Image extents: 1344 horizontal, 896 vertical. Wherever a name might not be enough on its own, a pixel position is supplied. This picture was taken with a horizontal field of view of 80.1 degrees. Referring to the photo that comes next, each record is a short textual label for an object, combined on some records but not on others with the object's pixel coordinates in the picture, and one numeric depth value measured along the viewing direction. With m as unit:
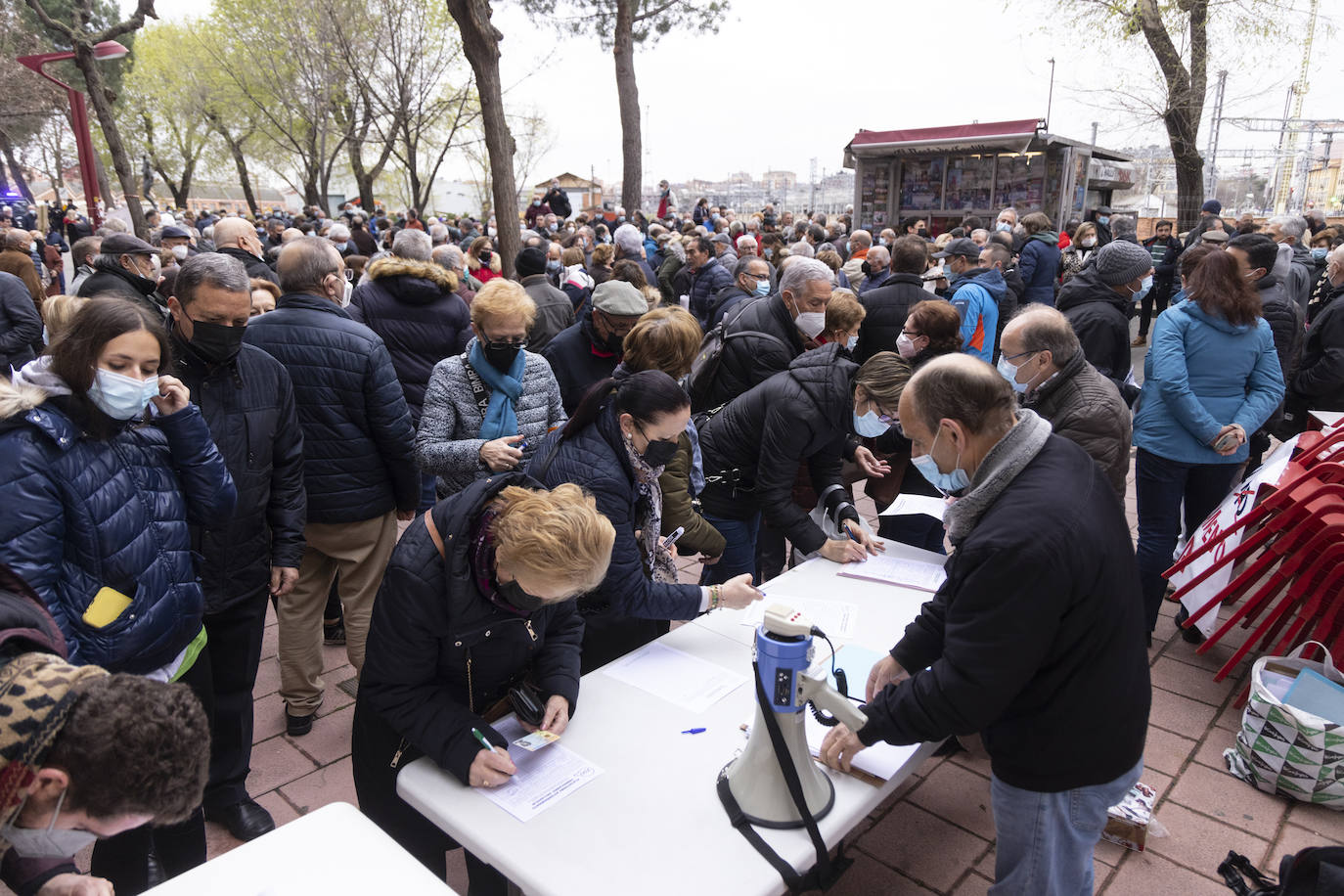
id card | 1.88
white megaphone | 1.63
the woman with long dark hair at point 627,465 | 2.30
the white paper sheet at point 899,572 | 2.77
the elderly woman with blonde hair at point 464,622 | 1.74
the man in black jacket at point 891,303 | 4.84
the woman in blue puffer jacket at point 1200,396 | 3.54
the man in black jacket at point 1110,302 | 3.92
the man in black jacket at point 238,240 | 4.59
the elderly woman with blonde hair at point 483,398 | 3.05
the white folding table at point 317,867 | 1.44
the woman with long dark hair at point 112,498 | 1.75
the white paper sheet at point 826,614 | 2.44
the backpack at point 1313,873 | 1.62
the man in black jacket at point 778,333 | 3.69
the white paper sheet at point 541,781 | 1.71
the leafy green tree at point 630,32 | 14.29
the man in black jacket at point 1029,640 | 1.54
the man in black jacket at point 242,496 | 2.42
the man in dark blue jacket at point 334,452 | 2.96
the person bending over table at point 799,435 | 2.92
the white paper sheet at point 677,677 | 2.12
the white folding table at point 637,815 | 1.53
